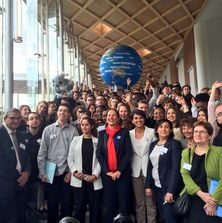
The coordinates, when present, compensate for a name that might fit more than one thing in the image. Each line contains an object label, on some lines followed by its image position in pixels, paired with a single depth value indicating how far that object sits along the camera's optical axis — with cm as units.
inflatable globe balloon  473
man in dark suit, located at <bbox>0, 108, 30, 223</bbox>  207
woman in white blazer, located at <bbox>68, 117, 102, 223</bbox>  225
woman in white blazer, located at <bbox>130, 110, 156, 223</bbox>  220
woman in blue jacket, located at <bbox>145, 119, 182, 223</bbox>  196
